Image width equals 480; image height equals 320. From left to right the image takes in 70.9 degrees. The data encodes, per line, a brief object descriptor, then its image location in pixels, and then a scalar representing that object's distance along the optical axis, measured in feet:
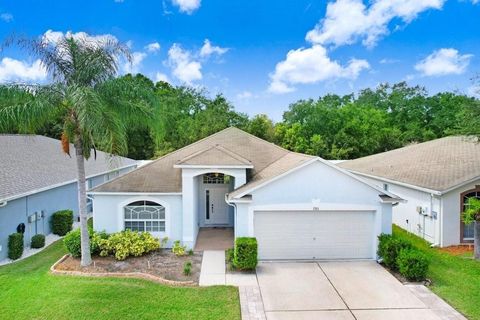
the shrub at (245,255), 36.92
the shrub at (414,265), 34.30
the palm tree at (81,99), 32.96
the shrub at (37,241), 46.73
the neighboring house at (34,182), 43.21
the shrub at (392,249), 37.35
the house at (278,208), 40.78
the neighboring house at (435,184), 47.11
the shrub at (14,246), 41.96
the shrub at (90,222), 59.57
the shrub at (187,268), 36.06
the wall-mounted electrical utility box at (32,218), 47.58
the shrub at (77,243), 40.42
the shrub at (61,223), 54.44
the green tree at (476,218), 39.98
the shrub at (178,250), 42.91
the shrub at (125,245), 40.63
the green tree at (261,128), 143.64
